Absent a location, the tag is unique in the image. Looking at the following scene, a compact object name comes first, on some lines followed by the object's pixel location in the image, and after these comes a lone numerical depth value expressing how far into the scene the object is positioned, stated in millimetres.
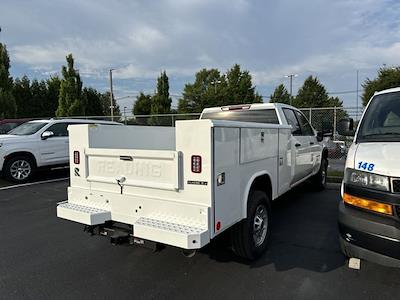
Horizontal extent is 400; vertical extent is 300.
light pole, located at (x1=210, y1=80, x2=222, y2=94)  46784
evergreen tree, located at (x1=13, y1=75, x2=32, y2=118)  34156
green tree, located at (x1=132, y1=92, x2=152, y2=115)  41438
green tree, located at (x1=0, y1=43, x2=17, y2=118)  20625
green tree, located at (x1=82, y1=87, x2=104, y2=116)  38512
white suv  9023
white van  2773
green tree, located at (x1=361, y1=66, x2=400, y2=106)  27234
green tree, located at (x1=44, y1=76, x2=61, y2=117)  36406
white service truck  3055
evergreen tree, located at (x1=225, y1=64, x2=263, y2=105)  43375
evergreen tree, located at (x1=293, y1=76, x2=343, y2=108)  50894
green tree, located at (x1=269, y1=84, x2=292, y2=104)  49438
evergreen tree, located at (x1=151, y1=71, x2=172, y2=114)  35000
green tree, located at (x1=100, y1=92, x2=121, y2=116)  61869
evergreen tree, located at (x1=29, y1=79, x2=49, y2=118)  35312
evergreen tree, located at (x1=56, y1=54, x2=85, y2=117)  28734
